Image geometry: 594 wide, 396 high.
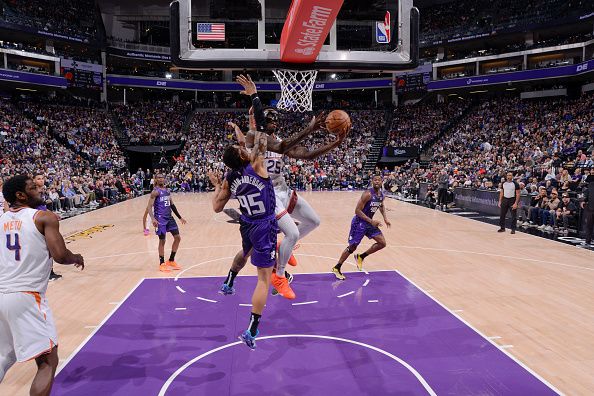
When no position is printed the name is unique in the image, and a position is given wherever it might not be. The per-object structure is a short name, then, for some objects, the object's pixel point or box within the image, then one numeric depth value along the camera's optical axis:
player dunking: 4.46
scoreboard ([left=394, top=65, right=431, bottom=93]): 34.22
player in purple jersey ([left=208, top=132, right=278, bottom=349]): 4.08
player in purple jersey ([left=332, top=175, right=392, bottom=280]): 6.93
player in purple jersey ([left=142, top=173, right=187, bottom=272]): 7.63
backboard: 7.90
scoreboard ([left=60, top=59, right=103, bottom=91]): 31.75
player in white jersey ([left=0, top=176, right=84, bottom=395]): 2.81
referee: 11.49
